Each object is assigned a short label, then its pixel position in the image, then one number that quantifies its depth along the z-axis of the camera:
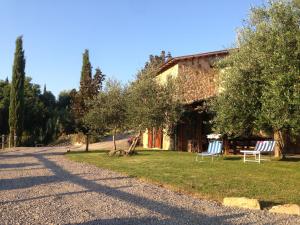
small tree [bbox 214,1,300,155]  7.56
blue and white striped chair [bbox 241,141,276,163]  12.01
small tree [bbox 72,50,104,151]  18.71
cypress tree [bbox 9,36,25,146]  26.76
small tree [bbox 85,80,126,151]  17.19
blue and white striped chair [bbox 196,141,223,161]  12.58
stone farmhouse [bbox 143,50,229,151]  18.18
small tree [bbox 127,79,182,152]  16.00
